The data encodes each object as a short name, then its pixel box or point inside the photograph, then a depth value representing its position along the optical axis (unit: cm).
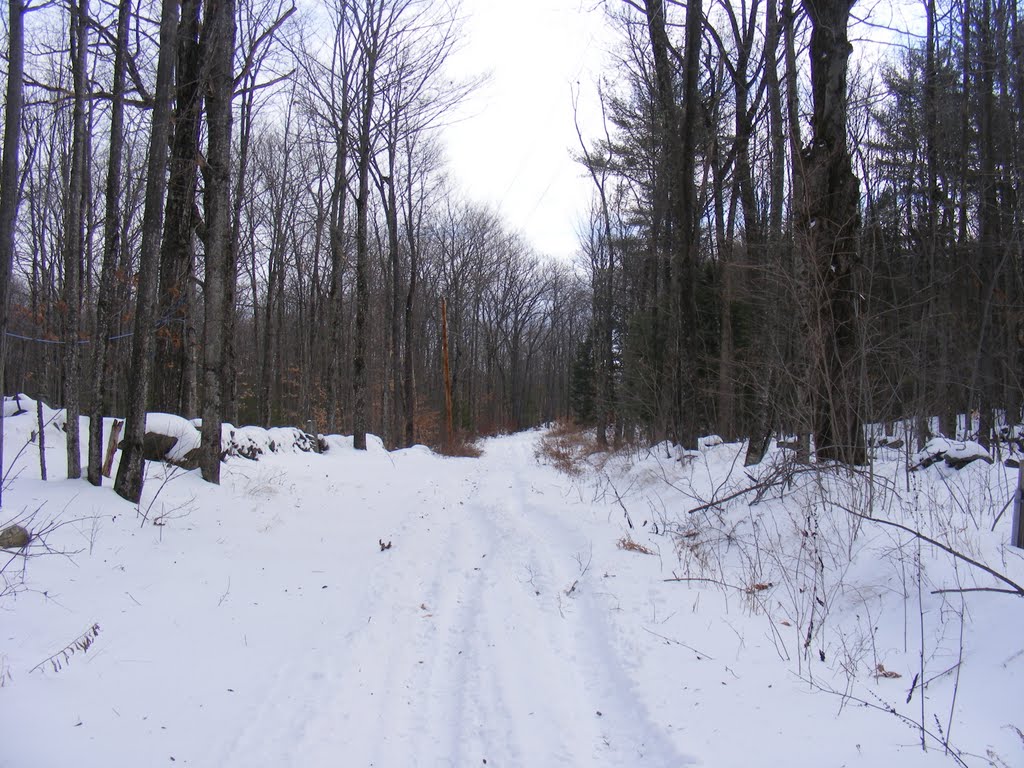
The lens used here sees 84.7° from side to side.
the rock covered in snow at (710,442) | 1083
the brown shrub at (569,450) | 1466
